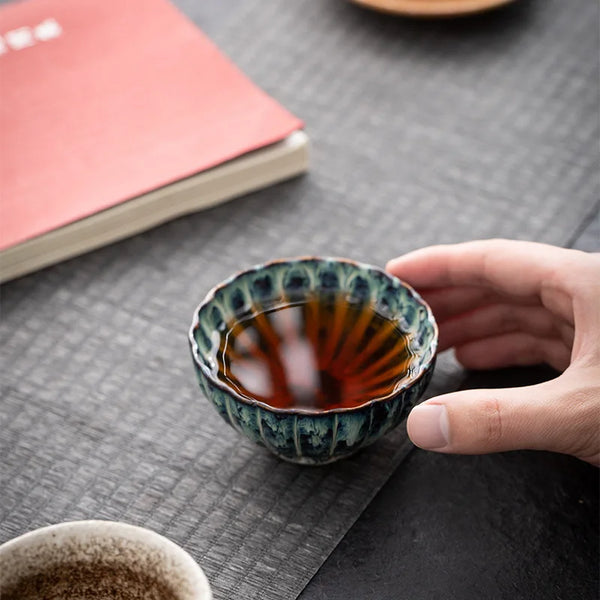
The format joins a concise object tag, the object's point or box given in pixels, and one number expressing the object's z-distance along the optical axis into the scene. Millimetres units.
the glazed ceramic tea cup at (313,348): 561
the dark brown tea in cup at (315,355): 587
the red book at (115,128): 668
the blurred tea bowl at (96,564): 509
